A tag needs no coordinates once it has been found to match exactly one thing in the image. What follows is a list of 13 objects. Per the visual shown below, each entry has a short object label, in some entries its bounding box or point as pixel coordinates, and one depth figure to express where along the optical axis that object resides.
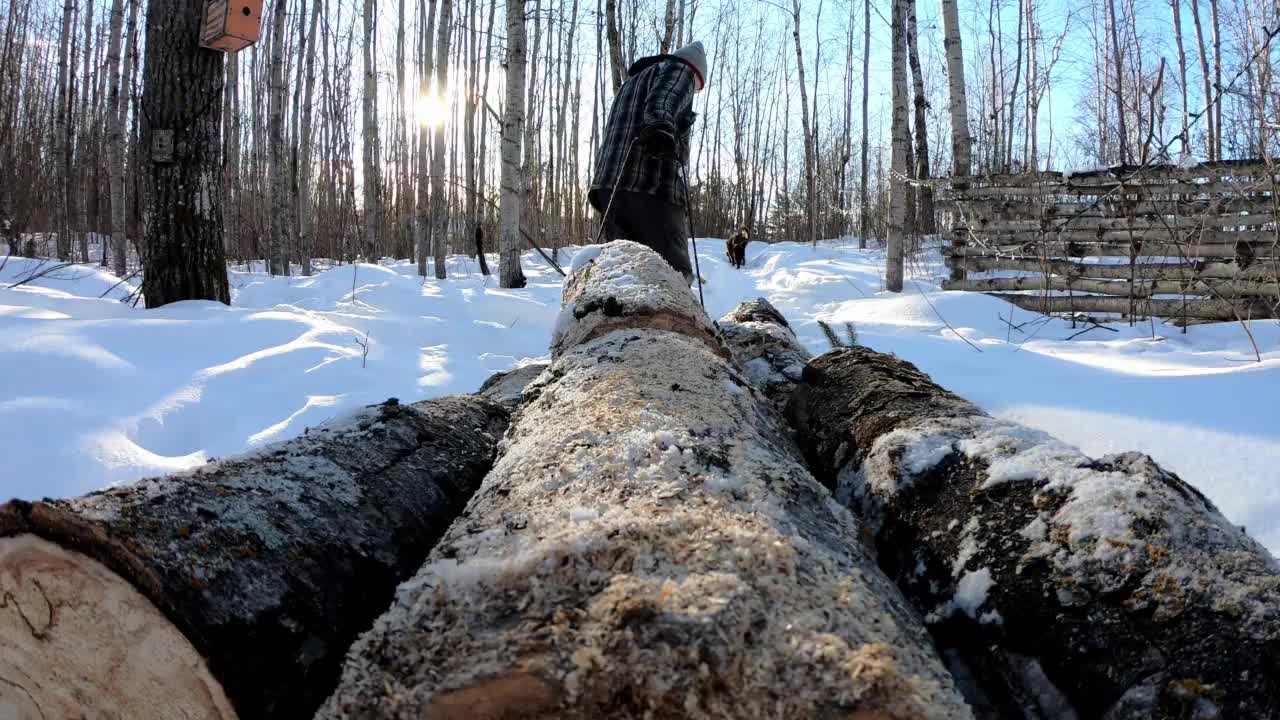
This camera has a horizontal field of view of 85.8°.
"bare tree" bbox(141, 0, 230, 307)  4.11
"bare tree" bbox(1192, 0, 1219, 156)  16.40
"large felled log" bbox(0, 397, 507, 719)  0.75
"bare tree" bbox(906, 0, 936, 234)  12.31
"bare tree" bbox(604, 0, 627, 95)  9.25
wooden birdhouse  3.94
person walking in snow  4.58
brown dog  14.15
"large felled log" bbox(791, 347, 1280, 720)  0.77
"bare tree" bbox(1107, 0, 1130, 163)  17.35
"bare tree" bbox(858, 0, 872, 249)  20.17
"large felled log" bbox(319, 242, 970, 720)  0.63
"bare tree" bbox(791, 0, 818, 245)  18.27
